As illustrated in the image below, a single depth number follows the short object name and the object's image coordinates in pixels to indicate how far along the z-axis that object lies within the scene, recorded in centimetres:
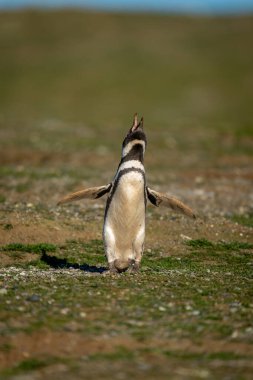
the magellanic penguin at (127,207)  2237
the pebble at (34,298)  1779
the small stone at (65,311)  1685
